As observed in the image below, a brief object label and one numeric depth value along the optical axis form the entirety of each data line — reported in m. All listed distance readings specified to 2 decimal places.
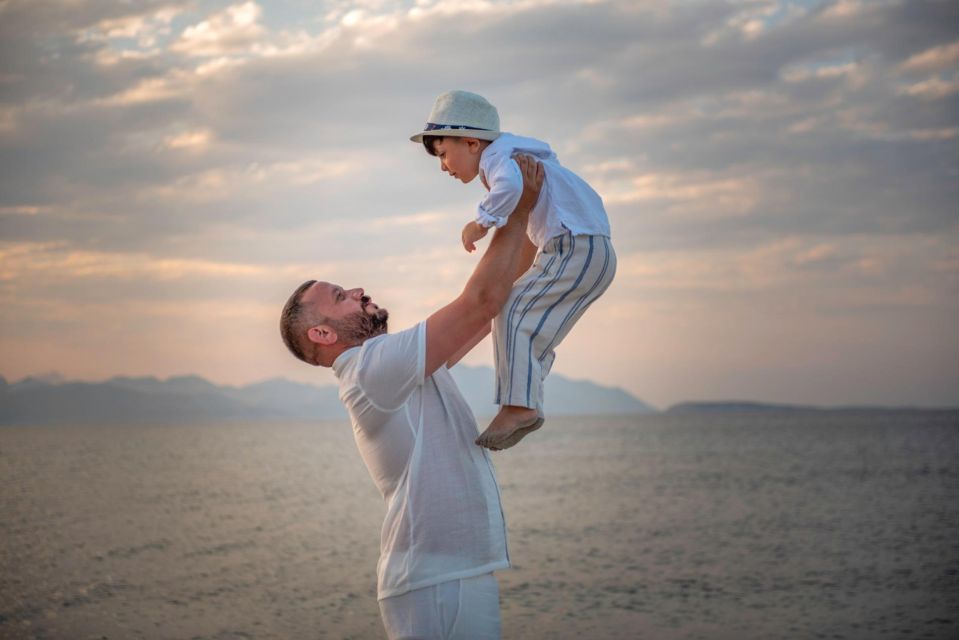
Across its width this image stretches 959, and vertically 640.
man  2.85
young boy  3.16
